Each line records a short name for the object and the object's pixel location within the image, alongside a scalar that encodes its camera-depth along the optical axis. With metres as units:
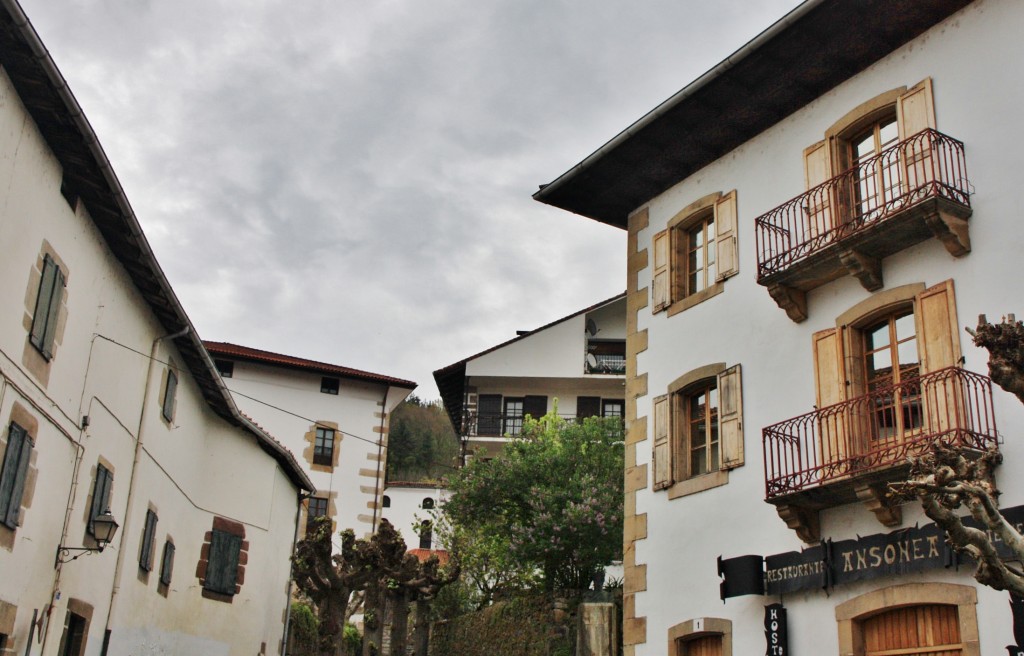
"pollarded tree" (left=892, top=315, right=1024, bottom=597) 7.08
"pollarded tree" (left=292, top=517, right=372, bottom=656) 20.97
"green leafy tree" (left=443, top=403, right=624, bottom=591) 24.00
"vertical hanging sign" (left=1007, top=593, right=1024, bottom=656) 10.11
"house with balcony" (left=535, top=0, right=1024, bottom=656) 11.48
